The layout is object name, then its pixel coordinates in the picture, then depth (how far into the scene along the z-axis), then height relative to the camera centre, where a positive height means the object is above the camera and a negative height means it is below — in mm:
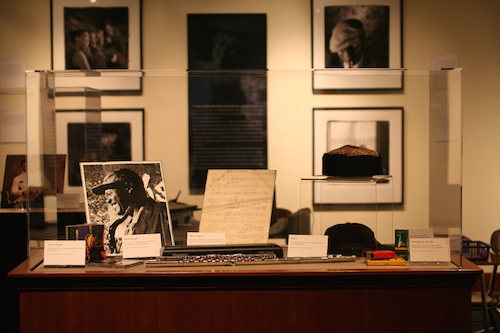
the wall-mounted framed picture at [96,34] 3969 +885
